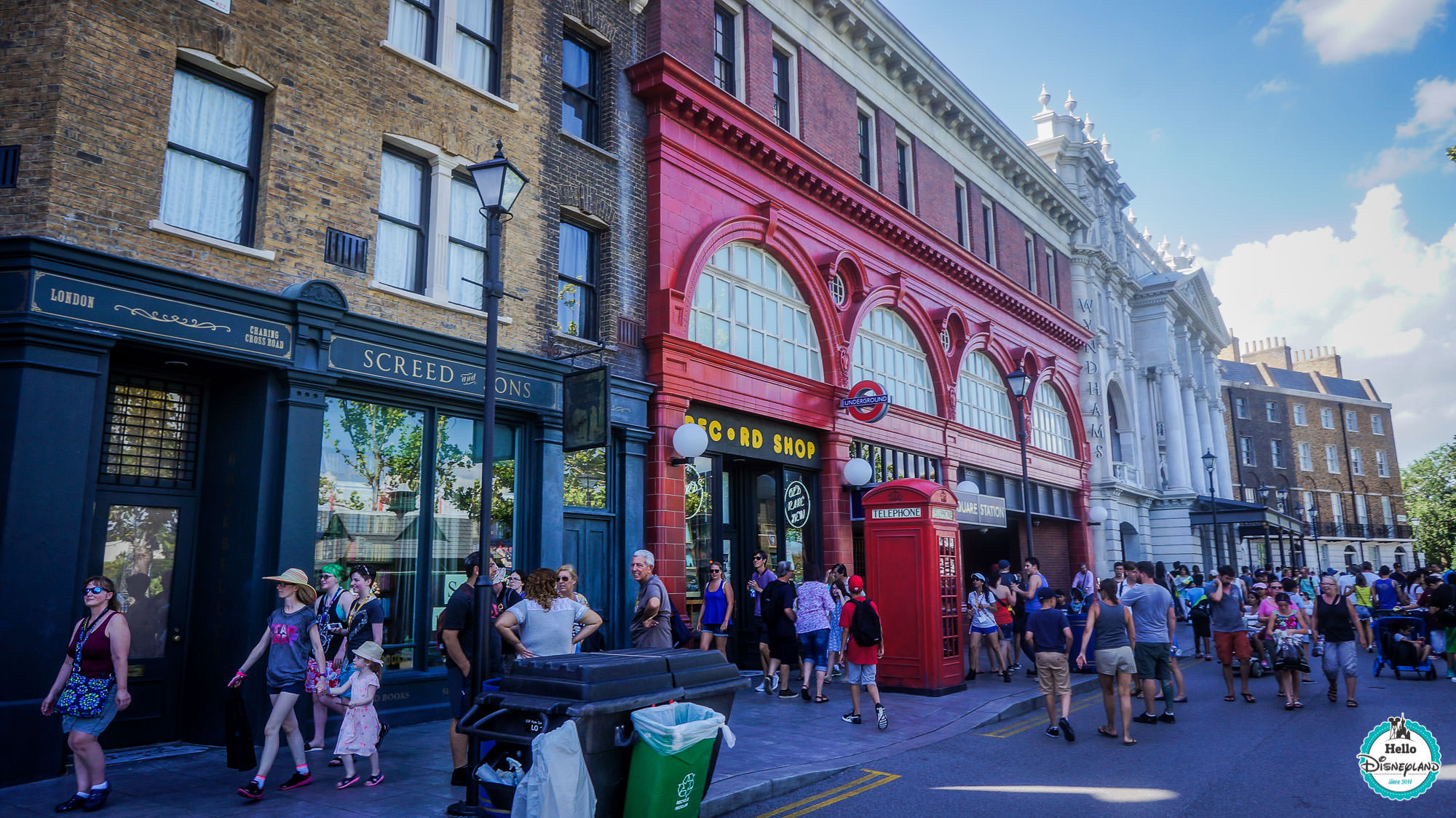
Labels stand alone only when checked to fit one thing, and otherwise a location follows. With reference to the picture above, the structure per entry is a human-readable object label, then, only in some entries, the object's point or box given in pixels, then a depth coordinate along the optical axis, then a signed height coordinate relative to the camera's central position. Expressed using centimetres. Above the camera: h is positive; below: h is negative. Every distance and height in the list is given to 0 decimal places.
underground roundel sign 1866 +316
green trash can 577 -133
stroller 1616 -172
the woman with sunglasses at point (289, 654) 749 -82
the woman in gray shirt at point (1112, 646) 1048 -107
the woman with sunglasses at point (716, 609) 1318 -78
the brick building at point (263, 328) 834 +252
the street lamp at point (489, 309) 759 +229
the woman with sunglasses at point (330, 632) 854 -73
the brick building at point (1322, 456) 6103 +668
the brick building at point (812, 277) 1563 +613
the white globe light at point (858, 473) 1827 +165
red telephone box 1359 -42
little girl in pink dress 770 -143
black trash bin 575 -96
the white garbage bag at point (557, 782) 544 -137
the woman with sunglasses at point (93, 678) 678 -91
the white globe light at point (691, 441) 1425 +181
